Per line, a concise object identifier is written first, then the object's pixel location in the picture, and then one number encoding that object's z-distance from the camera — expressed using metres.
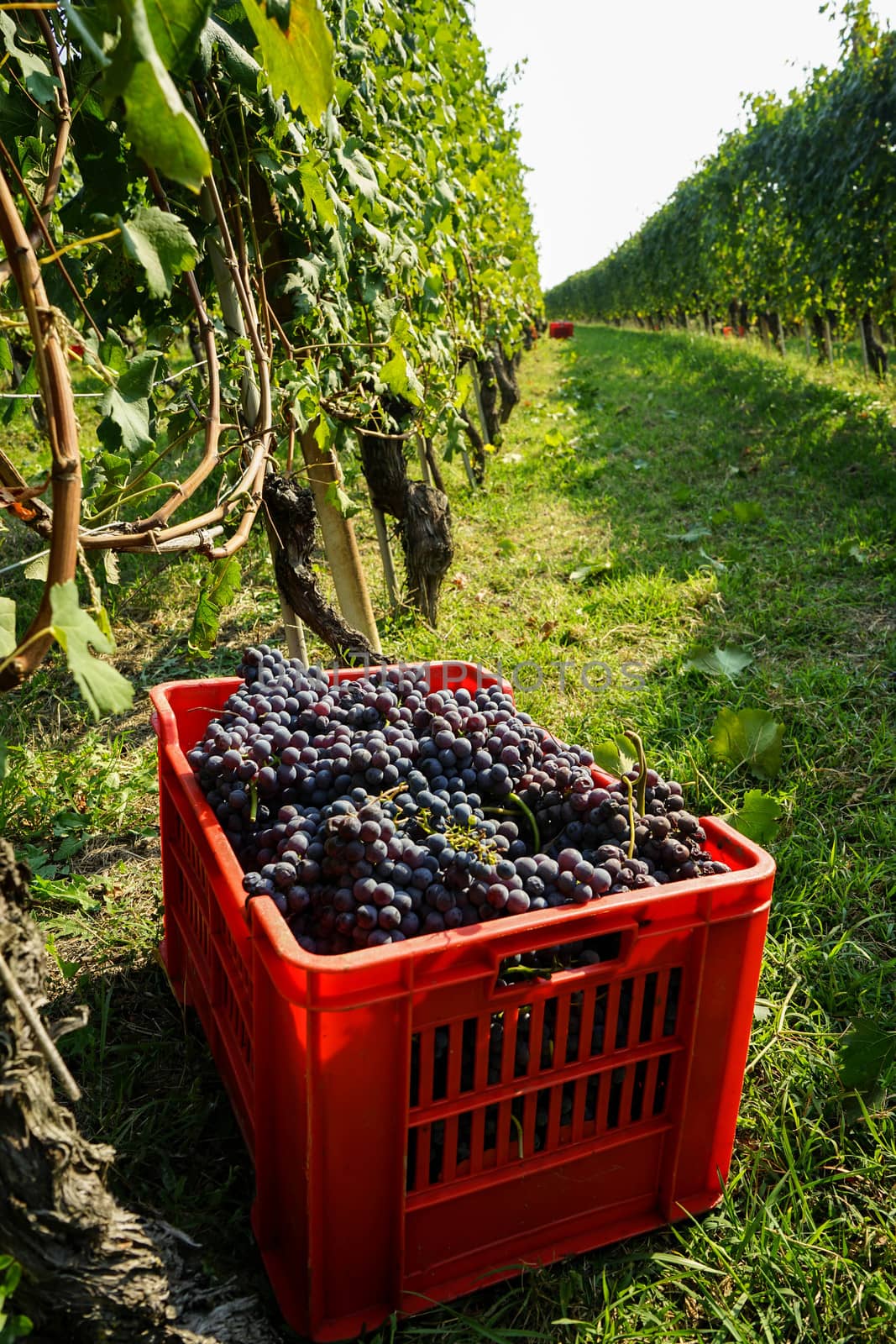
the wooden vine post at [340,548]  3.08
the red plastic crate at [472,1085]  1.10
